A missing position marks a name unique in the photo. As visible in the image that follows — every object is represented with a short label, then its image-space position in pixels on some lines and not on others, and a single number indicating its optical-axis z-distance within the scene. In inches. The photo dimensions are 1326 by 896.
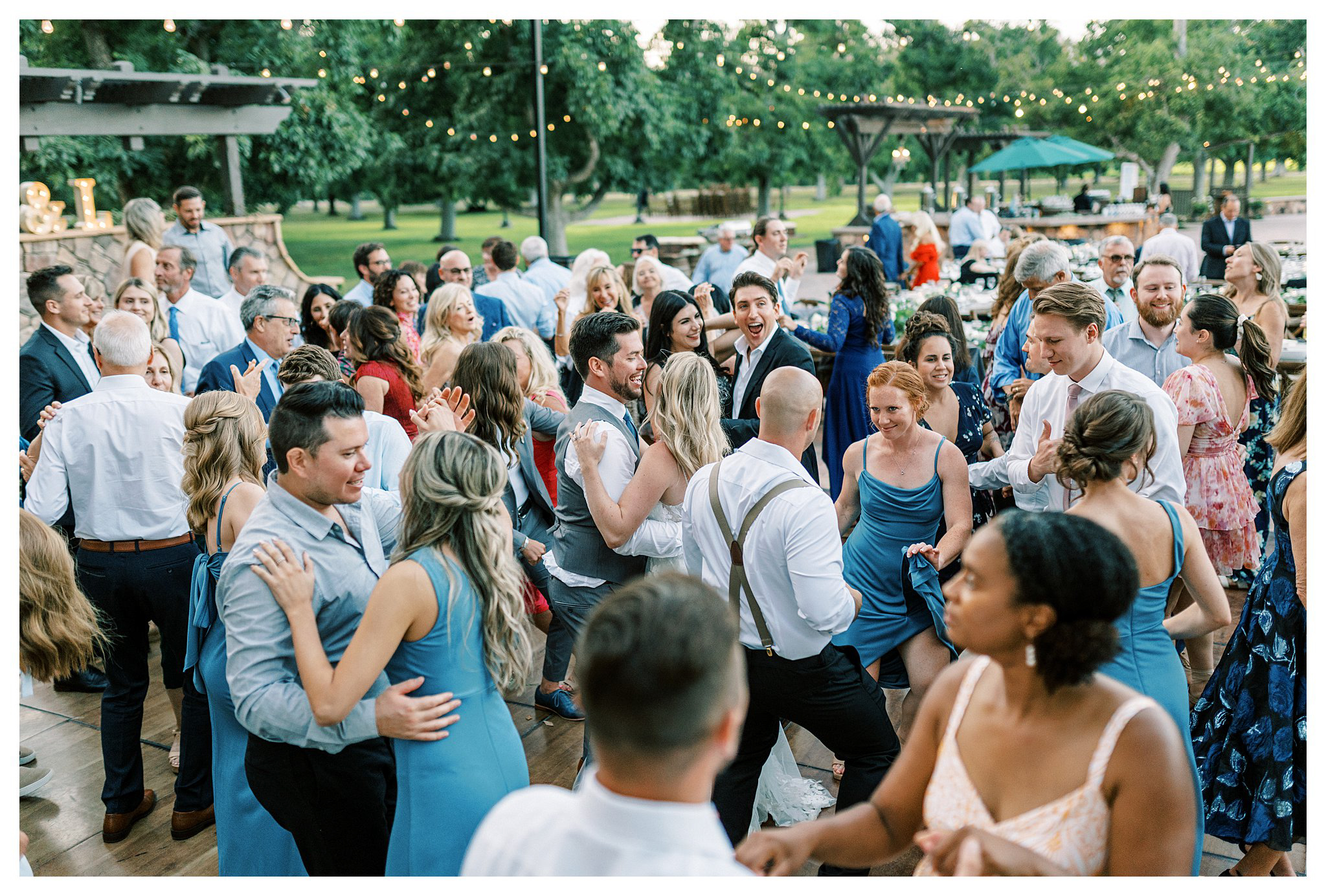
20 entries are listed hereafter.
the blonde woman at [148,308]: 203.9
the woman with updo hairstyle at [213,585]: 111.3
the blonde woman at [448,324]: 204.8
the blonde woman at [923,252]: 410.6
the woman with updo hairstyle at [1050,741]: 61.6
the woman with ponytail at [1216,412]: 163.2
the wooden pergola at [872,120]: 695.7
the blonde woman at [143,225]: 286.8
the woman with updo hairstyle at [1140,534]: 98.8
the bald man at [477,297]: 271.4
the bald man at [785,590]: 103.5
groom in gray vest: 138.8
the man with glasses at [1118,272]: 231.8
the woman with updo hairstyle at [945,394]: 171.2
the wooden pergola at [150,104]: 370.0
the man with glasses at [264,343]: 179.2
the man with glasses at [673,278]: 299.1
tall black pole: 405.4
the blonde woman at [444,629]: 85.6
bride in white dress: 127.5
